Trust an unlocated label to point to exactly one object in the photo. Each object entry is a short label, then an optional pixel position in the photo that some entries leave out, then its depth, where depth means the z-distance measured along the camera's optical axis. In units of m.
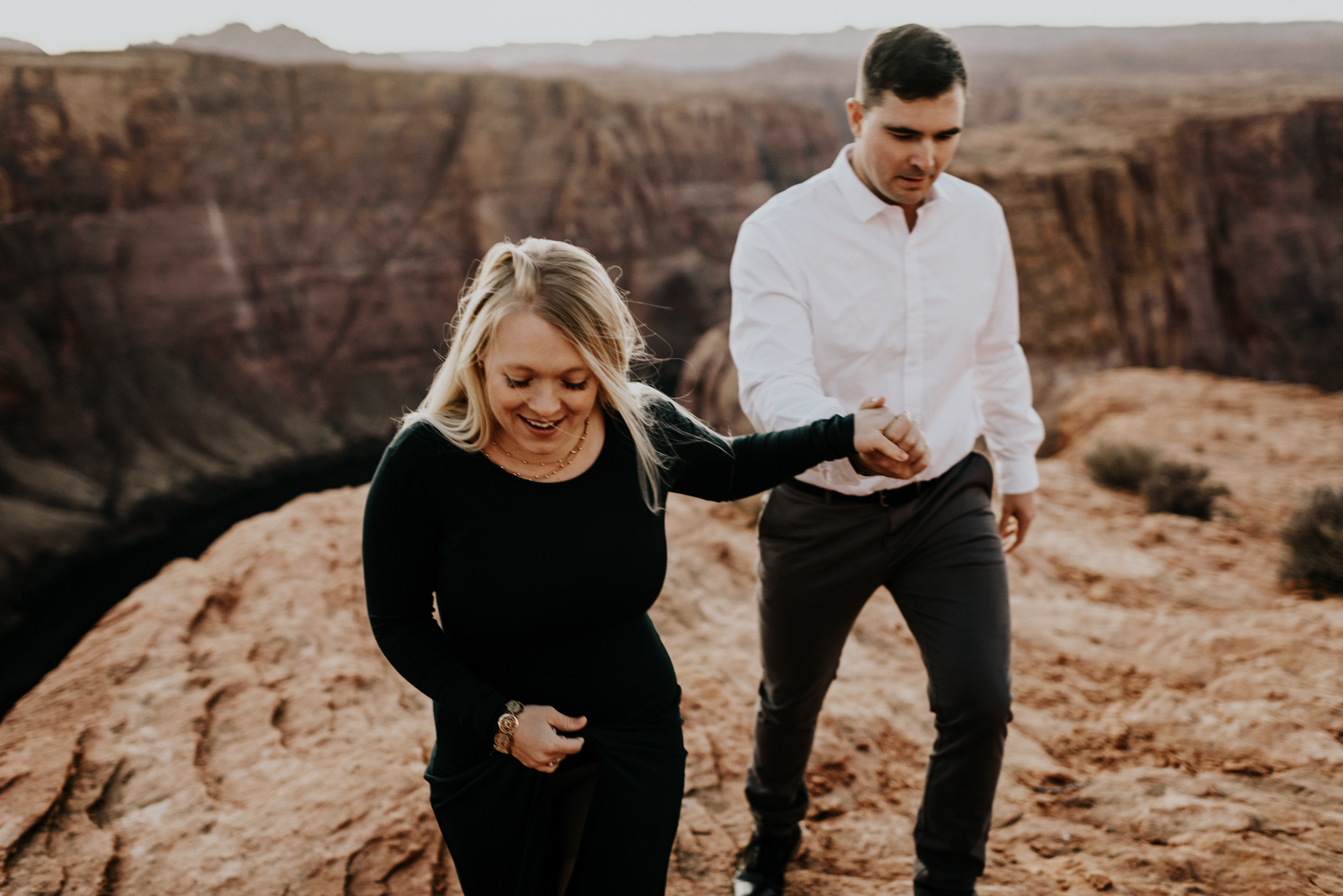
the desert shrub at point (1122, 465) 7.71
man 1.98
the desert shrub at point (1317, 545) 5.15
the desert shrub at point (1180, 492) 6.89
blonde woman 1.55
